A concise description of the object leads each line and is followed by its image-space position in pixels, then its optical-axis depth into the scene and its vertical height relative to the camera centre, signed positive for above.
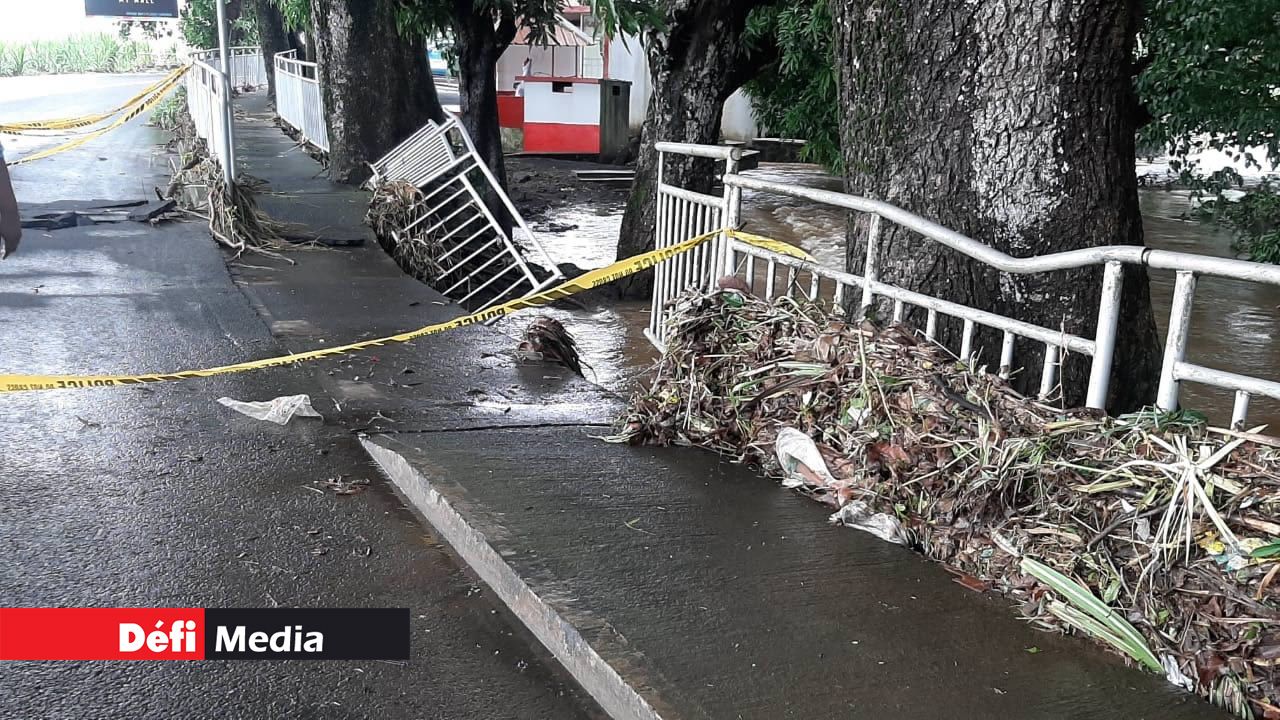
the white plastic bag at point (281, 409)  5.78 -1.69
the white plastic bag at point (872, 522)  4.20 -1.58
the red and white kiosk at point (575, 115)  24.42 -0.88
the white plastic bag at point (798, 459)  4.57 -1.47
